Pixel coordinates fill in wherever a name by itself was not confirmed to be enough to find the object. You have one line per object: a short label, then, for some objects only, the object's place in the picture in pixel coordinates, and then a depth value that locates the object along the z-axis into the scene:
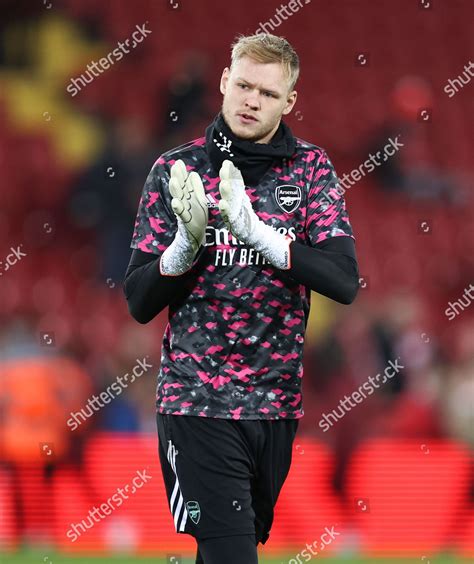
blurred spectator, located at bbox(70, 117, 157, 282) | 11.62
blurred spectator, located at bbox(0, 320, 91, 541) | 11.04
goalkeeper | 5.12
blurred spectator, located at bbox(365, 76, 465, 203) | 11.76
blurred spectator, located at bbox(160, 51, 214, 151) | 11.73
